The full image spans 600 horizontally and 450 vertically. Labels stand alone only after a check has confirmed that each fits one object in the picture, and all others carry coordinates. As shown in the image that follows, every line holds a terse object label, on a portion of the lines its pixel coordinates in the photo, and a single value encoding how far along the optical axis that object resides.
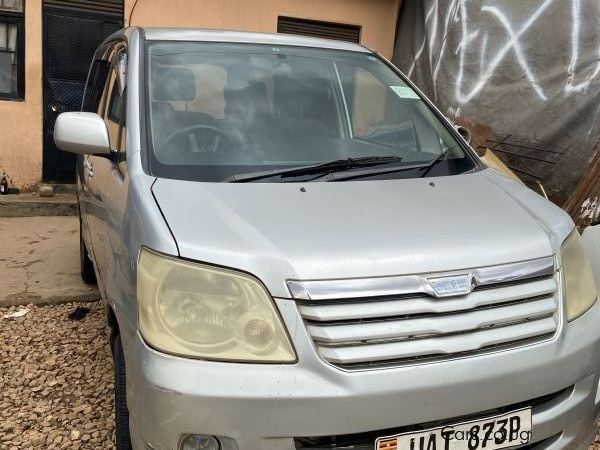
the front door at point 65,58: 6.94
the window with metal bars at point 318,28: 7.92
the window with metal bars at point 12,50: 6.75
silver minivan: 1.76
